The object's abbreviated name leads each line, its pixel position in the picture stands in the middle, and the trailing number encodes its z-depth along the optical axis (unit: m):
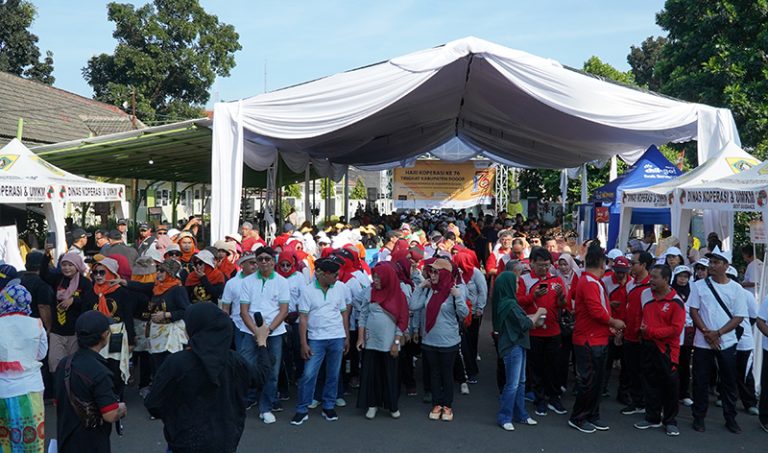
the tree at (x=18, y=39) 35.25
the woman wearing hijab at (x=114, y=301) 6.23
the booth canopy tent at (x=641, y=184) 11.84
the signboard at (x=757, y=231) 7.76
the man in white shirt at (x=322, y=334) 6.42
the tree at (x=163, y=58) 39.47
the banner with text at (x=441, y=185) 26.97
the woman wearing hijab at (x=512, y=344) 6.18
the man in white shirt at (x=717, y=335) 6.25
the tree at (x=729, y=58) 18.00
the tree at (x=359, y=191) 49.28
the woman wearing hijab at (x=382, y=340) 6.39
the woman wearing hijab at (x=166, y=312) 6.43
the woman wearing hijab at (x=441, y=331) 6.36
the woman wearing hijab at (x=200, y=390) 3.42
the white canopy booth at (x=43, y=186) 9.20
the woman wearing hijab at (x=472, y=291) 7.94
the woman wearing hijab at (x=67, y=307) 6.25
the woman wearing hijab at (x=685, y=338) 6.92
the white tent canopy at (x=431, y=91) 10.23
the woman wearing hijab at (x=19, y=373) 4.39
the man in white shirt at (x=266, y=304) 6.33
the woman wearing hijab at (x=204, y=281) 6.96
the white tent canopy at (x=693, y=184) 9.25
